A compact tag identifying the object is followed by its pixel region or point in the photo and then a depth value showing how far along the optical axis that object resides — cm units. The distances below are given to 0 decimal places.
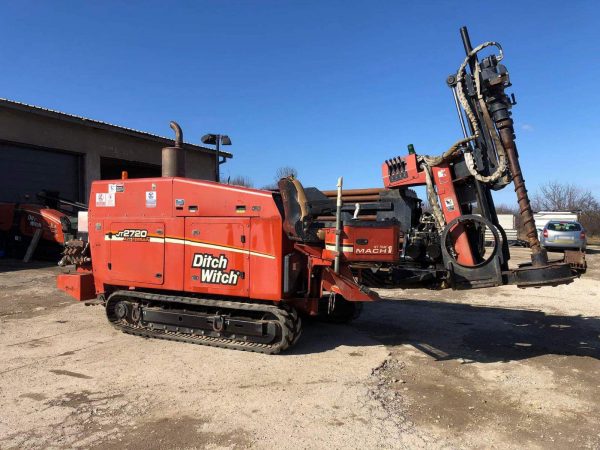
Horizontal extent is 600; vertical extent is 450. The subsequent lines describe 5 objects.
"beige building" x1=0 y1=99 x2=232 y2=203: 1422
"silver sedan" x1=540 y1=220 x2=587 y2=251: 2044
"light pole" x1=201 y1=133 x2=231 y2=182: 1359
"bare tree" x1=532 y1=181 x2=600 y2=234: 4381
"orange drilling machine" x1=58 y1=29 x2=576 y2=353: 563
